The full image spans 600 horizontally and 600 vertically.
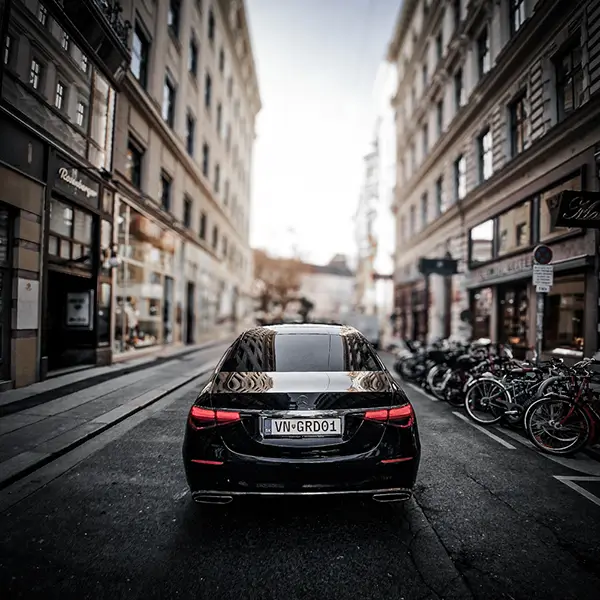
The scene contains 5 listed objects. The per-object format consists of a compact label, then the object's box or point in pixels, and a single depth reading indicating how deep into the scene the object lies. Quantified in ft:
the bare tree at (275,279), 151.53
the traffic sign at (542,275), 24.91
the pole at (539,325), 25.40
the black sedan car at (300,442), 9.50
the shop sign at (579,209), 22.25
